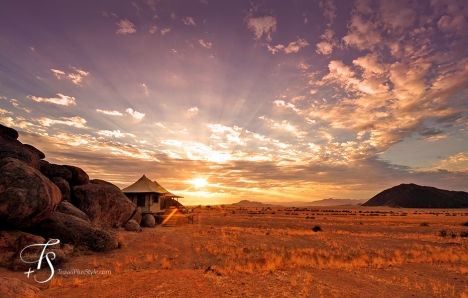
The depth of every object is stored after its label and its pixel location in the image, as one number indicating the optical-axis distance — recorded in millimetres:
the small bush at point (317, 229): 30719
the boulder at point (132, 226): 25358
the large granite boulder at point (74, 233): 15039
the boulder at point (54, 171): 22550
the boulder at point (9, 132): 19031
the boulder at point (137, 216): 28512
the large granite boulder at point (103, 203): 22766
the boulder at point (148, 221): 30734
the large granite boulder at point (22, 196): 12680
